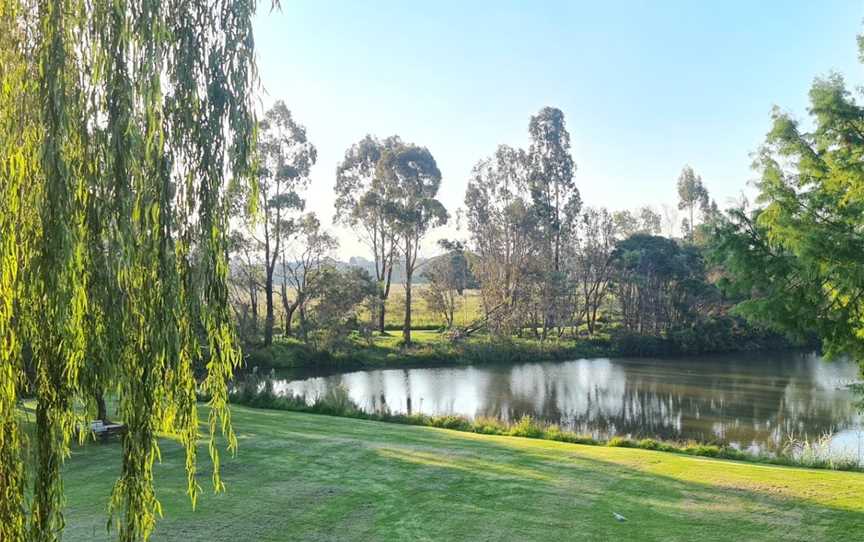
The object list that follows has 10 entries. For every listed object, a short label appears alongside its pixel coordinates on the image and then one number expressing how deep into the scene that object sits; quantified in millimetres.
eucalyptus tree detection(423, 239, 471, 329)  38500
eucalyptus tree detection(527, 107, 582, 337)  43125
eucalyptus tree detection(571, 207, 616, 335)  41750
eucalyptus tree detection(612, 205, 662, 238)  54844
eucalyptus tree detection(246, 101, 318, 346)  30406
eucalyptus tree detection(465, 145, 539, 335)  37656
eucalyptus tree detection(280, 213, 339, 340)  31000
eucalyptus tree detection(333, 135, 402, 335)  36250
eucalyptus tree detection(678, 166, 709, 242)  60406
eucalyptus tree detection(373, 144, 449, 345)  35906
